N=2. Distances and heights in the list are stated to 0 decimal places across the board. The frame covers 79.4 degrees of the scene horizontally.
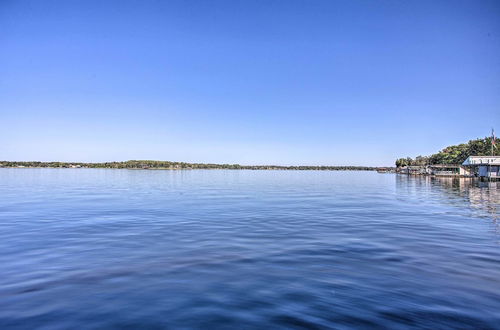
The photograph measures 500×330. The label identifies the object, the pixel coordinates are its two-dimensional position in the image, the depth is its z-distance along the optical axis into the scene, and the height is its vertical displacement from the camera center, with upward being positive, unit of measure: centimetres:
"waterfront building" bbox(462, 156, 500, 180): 9000 +122
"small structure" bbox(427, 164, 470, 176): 12027 -121
